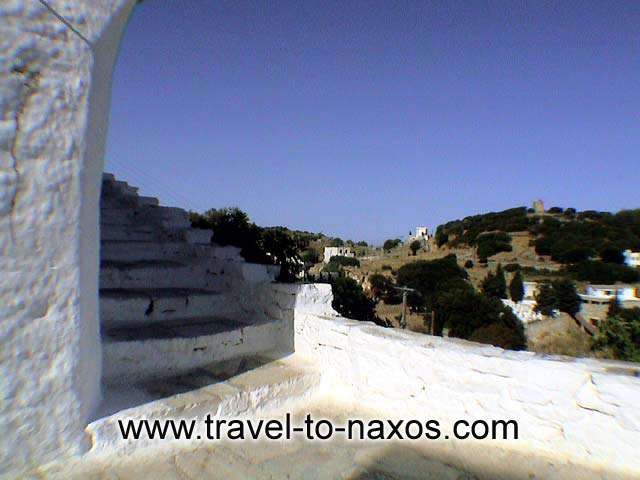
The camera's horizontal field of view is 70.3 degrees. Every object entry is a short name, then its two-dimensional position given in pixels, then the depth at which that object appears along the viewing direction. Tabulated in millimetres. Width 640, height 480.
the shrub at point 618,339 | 16906
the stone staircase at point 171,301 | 2512
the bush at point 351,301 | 15258
